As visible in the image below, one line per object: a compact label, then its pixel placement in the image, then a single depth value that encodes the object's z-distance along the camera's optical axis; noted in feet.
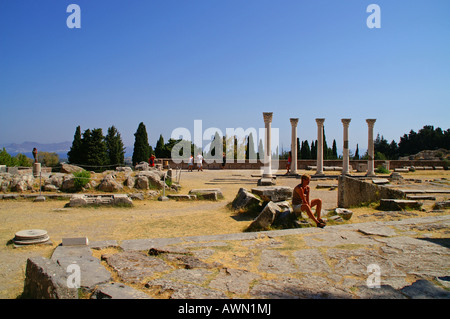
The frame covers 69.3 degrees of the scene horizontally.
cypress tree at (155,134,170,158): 132.06
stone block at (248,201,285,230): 25.67
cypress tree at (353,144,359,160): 165.27
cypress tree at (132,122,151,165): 122.93
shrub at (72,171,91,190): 46.06
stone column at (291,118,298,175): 82.74
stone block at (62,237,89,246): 20.10
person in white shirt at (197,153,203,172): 89.66
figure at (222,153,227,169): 100.73
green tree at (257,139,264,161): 167.26
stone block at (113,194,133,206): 39.19
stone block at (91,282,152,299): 11.69
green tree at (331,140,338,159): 162.76
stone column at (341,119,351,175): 84.79
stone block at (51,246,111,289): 13.84
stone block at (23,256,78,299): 11.31
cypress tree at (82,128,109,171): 101.14
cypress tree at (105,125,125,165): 120.47
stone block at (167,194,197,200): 44.47
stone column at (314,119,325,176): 85.51
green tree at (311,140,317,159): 154.61
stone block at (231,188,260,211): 33.98
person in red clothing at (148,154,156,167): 75.41
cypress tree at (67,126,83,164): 103.86
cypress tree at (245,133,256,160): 132.98
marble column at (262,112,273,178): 73.13
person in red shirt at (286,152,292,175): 82.94
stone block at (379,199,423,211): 32.65
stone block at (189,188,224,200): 45.42
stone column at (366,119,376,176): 83.51
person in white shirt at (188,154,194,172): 90.37
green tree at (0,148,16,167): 76.28
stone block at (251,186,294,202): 34.94
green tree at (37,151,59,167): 123.13
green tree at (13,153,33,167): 80.40
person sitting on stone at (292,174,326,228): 26.20
